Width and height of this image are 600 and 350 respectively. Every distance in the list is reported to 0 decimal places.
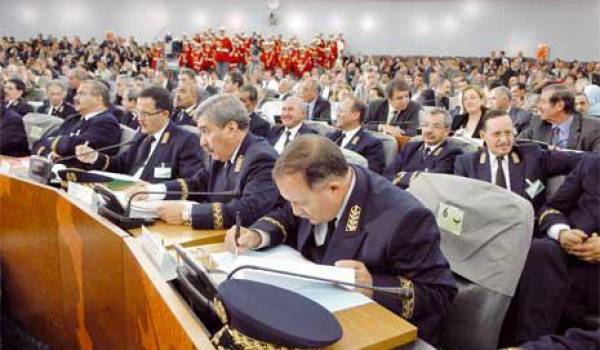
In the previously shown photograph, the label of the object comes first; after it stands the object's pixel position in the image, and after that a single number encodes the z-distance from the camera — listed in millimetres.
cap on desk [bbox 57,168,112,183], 2622
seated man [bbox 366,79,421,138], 5494
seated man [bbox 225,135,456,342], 1359
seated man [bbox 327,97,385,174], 3871
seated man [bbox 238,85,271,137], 4871
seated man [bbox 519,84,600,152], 3834
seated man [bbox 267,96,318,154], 4477
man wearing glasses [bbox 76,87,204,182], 2975
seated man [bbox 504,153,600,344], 2023
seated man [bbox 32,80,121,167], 3566
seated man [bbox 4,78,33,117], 5449
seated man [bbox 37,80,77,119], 5270
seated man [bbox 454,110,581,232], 2693
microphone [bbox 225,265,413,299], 1192
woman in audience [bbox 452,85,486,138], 4621
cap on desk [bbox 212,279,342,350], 942
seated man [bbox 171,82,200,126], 5129
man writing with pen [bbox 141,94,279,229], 2027
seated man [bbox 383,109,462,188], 3419
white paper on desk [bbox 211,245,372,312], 1254
